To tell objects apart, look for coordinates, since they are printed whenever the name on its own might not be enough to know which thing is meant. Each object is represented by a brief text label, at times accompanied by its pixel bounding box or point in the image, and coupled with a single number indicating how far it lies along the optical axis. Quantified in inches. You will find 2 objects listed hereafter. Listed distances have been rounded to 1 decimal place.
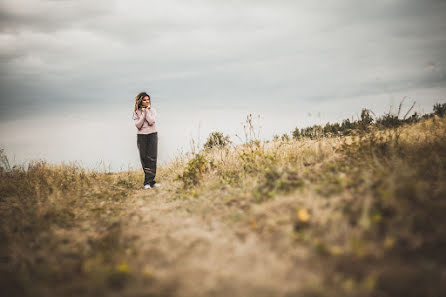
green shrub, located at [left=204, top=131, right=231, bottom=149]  229.3
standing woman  216.8
